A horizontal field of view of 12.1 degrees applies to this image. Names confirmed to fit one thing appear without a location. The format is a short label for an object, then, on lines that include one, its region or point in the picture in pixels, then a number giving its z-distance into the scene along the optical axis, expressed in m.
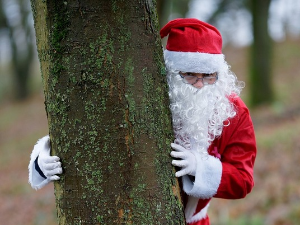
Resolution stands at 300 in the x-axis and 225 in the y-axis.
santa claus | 5.14
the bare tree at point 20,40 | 36.15
